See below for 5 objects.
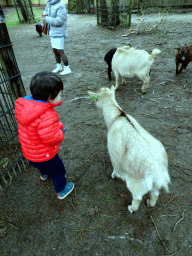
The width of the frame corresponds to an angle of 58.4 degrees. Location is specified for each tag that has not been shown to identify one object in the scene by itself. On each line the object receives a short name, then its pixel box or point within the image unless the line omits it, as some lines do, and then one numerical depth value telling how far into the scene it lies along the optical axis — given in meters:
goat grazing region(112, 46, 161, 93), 4.01
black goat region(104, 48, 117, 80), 4.67
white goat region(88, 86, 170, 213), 1.67
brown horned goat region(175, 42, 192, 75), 4.88
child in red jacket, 1.61
